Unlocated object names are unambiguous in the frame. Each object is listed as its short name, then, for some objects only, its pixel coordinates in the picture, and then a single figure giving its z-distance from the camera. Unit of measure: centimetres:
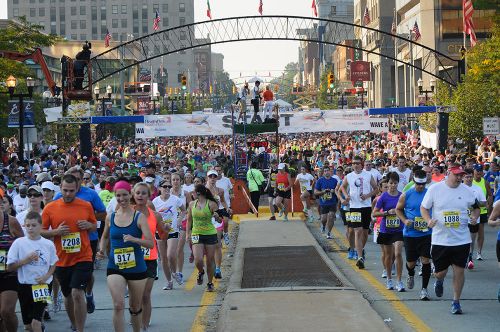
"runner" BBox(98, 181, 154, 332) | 1039
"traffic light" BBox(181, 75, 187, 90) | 6725
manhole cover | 1514
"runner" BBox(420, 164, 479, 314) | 1280
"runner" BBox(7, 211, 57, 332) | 1035
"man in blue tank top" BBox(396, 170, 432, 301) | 1396
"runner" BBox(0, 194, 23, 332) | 1045
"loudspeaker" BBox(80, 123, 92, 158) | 3934
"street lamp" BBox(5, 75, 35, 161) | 3441
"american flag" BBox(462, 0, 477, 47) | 4556
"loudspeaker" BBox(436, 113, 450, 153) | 3984
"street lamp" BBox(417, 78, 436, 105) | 6050
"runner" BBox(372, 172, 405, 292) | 1529
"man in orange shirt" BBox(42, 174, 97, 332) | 1134
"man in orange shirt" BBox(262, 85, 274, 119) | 3791
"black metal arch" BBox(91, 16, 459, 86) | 5434
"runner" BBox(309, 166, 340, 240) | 2345
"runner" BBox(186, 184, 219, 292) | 1538
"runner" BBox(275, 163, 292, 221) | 2784
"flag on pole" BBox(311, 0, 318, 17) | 6481
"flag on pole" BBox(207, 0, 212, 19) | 6494
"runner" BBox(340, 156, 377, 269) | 1798
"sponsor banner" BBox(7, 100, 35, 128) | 3532
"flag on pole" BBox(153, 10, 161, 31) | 6672
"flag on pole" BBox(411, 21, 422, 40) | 7446
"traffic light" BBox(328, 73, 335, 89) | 6920
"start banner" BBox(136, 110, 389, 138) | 4188
